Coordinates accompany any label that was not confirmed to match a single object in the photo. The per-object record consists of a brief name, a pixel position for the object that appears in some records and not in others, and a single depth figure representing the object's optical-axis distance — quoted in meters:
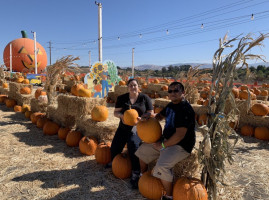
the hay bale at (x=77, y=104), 4.70
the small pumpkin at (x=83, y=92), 5.06
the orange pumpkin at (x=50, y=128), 5.19
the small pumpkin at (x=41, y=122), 5.72
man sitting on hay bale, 2.34
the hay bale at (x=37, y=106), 6.50
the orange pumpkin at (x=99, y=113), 4.23
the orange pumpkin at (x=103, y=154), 3.54
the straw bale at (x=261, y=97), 9.61
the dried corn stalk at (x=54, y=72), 5.72
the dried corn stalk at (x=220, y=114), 2.18
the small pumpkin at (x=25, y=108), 7.37
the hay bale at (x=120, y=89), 10.52
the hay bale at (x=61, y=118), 5.25
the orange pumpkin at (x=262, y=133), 5.36
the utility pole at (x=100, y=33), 10.17
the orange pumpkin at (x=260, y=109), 5.81
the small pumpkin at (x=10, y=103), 8.55
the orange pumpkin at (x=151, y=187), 2.53
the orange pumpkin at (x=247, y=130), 5.72
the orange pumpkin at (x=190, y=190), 2.21
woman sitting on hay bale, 3.10
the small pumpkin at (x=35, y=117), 6.00
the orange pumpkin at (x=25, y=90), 8.30
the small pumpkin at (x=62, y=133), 4.87
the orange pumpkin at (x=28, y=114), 6.84
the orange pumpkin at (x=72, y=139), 4.44
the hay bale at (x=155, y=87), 11.85
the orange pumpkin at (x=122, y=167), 3.08
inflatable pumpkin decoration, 25.94
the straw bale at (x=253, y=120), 5.71
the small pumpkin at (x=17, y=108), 7.98
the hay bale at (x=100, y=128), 4.04
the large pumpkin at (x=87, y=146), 3.97
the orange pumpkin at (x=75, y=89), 5.28
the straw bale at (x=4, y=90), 9.91
